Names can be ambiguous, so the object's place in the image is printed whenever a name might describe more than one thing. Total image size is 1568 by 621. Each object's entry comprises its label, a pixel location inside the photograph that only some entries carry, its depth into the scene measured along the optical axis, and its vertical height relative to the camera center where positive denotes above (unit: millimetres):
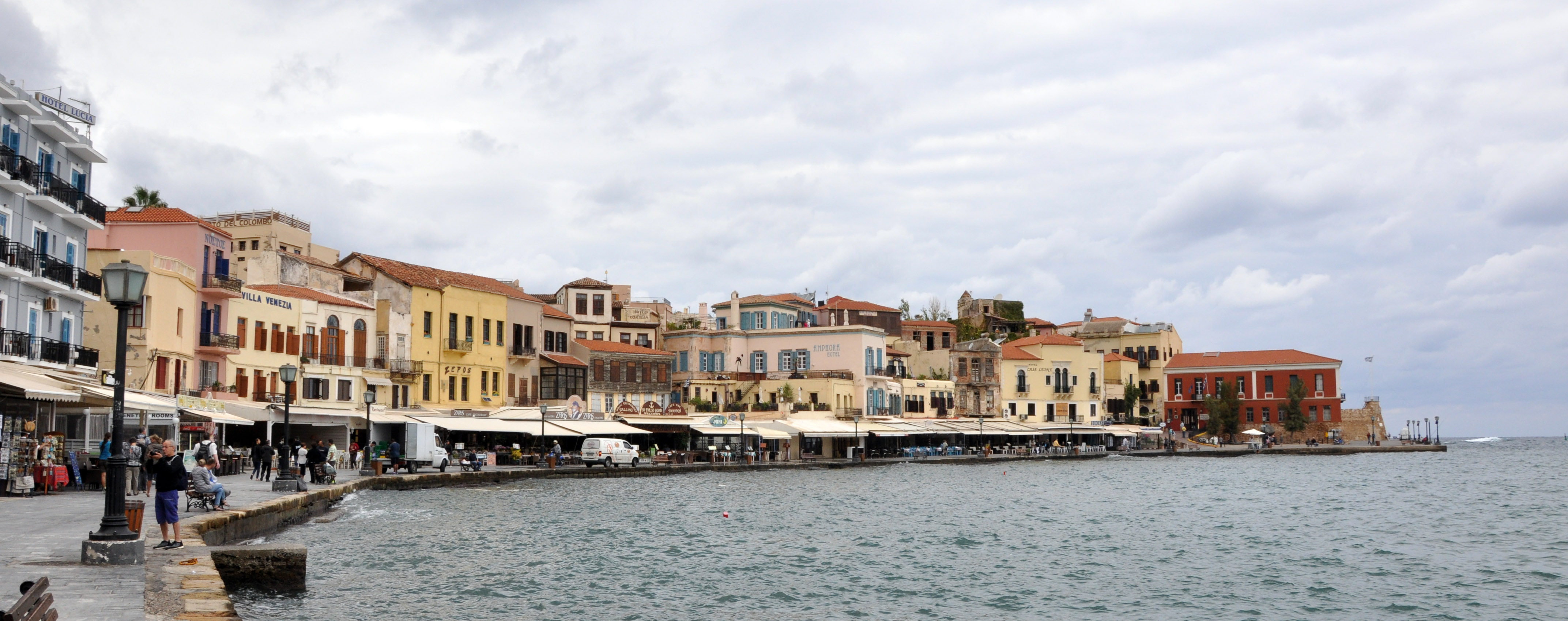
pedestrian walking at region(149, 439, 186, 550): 14281 -757
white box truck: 46688 -1026
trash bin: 14609 -1095
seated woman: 19578 -1002
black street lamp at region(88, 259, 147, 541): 12680 +318
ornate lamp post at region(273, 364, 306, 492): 27344 -1250
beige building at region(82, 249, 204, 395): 39250 +3011
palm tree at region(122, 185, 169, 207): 59969 +10845
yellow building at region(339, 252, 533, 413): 57344 +4461
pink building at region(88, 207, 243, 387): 43906 +6114
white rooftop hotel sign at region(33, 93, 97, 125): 34688 +8902
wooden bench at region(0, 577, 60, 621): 6570 -1042
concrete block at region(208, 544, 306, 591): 14367 -1728
